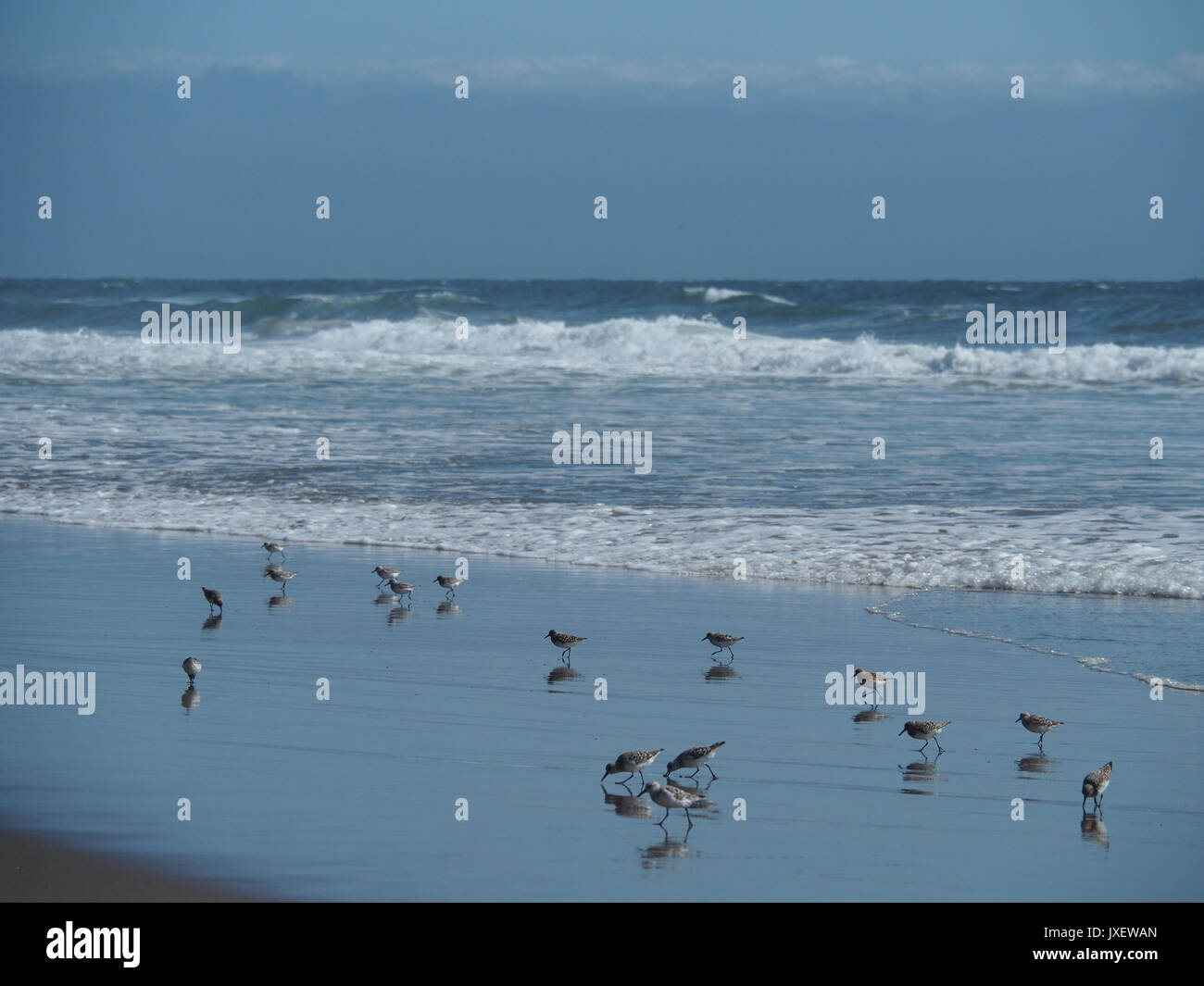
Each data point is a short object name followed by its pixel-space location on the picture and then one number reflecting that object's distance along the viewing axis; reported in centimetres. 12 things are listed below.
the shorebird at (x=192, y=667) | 1508
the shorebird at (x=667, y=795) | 1100
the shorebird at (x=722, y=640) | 1659
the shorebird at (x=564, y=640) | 1642
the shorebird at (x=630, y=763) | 1191
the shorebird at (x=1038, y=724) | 1320
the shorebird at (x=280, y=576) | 2048
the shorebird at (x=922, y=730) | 1305
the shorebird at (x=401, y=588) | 1962
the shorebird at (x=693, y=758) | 1195
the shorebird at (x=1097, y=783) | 1131
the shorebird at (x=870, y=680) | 1491
